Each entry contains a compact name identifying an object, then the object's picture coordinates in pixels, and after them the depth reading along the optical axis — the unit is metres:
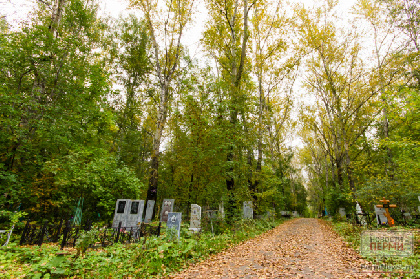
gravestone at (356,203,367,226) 11.07
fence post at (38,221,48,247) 5.55
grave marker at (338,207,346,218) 16.75
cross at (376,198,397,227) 8.54
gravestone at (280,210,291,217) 25.80
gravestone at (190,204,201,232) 8.98
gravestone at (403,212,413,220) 11.91
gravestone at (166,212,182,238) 7.23
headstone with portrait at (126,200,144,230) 10.03
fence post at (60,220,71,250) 5.46
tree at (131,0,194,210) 13.27
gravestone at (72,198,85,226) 9.95
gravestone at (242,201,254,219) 12.37
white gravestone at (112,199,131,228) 9.99
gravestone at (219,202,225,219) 9.99
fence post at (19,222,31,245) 5.65
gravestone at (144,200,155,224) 11.12
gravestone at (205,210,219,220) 9.79
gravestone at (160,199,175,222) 11.62
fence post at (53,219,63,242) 6.19
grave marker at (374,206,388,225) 9.98
